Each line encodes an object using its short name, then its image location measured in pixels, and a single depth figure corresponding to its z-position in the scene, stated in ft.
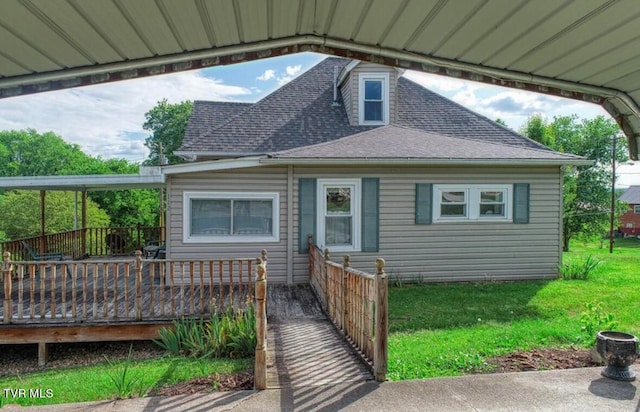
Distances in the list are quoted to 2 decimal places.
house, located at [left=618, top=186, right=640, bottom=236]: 155.84
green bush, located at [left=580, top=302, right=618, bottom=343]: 16.31
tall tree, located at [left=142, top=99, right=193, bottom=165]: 112.47
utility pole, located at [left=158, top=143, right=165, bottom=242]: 43.70
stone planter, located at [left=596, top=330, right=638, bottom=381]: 12.65
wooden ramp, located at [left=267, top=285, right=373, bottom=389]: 12.48
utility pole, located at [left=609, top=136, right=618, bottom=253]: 81.02
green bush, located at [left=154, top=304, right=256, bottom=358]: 15.62
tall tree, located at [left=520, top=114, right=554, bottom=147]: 81.92
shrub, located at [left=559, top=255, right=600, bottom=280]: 31.19
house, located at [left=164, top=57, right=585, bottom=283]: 27.43
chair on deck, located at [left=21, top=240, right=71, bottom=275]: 29.47
